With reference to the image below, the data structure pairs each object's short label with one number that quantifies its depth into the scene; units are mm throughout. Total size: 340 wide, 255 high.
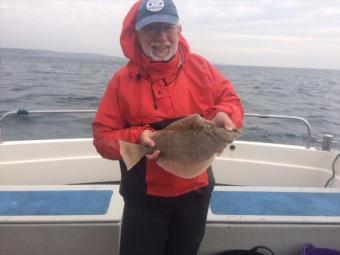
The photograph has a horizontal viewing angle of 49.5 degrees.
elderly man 2193
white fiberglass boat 2805
